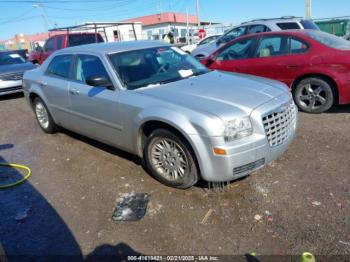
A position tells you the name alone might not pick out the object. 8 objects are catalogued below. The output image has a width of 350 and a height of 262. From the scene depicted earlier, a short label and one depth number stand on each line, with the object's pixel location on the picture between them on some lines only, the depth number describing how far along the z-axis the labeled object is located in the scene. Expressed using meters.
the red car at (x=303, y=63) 5.36
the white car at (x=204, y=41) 17.21
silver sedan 3.03
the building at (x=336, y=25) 18.14
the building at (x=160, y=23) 48.56
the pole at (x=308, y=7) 18.09
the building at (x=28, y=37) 31.22
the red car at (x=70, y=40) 12.74
